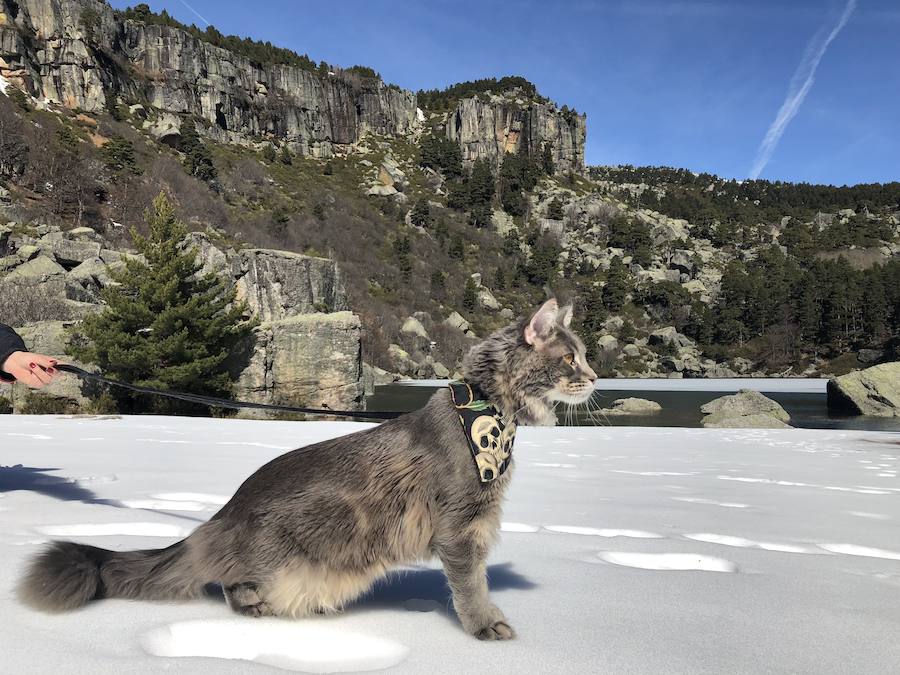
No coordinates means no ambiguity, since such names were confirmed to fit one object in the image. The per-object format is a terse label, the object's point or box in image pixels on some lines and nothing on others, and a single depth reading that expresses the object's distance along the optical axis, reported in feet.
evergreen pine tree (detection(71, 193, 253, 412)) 53.21
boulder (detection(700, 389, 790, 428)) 76.23
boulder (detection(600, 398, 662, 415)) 97.66
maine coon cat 5.74
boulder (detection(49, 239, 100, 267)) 88.69
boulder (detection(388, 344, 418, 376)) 174.70
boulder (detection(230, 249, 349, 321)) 97.30
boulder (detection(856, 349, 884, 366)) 228.22
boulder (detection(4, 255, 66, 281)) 73.46
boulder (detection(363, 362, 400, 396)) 155.32
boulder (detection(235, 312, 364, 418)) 64.34
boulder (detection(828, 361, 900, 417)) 89.35
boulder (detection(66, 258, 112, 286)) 79.46
